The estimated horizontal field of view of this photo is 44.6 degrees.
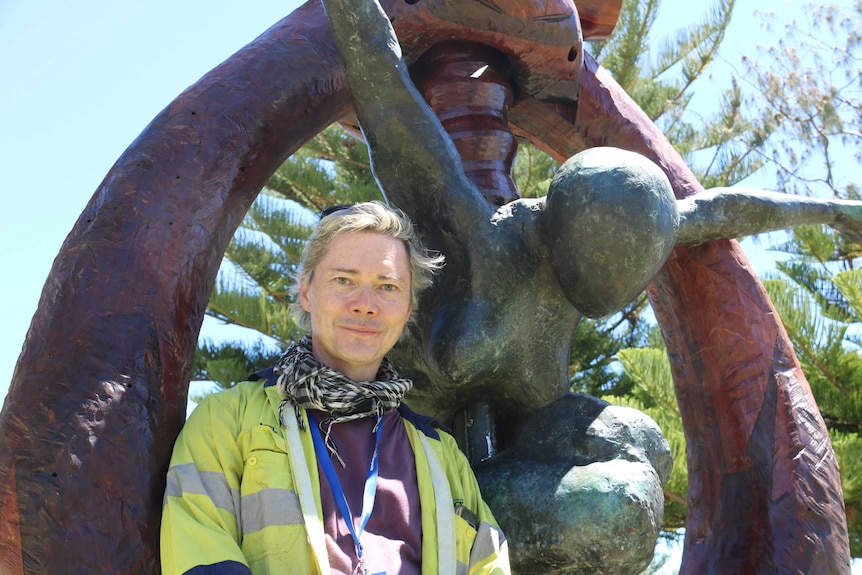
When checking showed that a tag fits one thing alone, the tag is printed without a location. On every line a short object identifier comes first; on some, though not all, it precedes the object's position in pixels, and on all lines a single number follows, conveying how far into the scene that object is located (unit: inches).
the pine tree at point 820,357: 294.2
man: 62.4
